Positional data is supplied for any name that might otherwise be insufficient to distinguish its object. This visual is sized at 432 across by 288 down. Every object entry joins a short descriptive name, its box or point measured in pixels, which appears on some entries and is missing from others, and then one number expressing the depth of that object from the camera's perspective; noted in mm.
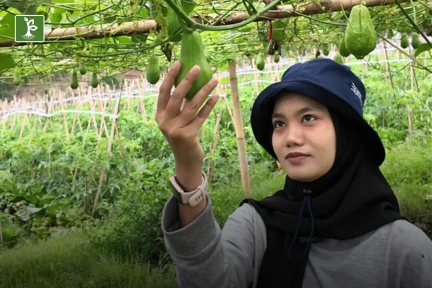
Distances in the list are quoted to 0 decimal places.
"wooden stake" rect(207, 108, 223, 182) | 5605
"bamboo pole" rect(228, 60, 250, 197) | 4859
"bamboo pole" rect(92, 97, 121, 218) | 5055
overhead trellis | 2005
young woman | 1159
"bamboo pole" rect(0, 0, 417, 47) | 2080
